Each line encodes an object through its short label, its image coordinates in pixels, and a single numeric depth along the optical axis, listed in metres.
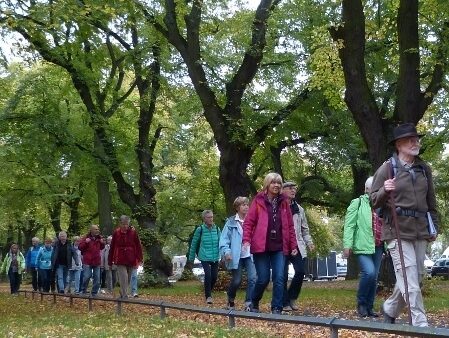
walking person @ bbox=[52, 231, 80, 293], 22.11
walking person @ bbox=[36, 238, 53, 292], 24.28
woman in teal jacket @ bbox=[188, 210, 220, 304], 14.83
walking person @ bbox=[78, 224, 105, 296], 20.36
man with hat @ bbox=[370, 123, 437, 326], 7.74
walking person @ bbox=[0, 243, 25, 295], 26.33
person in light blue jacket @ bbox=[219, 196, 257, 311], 12.92
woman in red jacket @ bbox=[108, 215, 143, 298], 16.55
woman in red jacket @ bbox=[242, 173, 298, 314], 10.67
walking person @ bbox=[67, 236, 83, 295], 22.69
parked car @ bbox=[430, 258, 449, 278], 43.63
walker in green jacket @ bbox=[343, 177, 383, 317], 11.04
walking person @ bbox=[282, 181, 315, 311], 12.24
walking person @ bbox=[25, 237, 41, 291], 25.97
